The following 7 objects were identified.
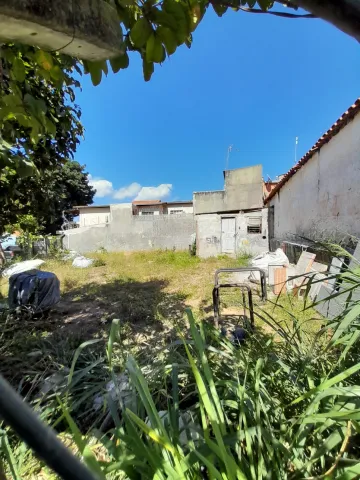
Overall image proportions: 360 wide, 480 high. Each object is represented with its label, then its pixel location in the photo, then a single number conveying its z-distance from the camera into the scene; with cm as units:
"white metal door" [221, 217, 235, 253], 1229
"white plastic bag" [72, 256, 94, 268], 1125
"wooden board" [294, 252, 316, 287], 560
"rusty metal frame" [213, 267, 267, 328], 316
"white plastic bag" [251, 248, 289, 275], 687
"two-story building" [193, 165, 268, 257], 1204
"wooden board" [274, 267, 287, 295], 604
